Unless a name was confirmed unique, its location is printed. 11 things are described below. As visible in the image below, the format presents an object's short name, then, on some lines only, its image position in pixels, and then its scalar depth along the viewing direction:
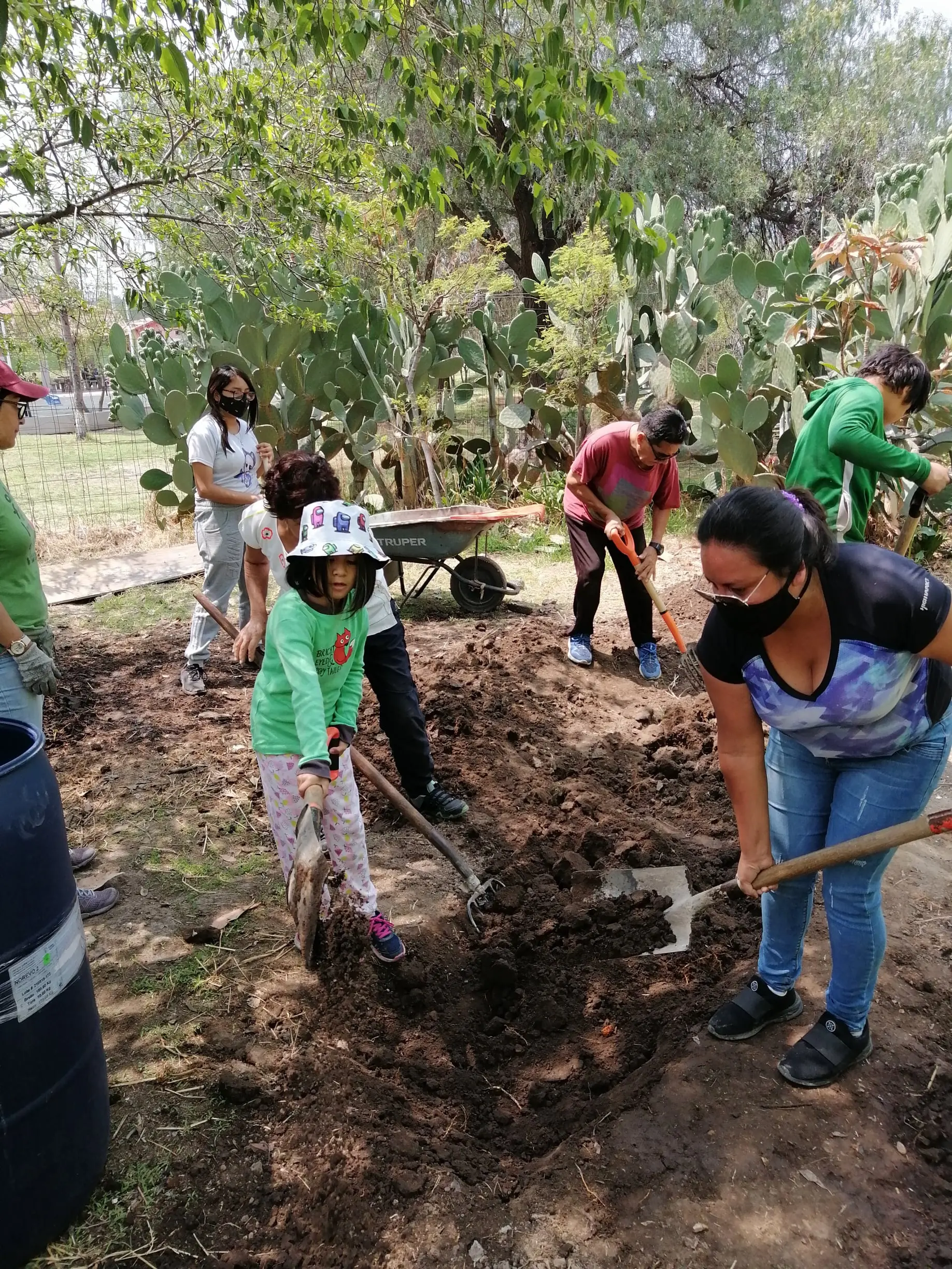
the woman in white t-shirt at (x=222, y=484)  4.43
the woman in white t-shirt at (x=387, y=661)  3.26
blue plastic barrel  1.70
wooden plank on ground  6.86
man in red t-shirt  4.63
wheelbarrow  5.61
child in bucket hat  2.27
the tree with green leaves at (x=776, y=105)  13.66
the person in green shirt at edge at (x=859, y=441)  3.40
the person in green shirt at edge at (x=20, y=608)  2.55
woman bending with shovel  1.78
